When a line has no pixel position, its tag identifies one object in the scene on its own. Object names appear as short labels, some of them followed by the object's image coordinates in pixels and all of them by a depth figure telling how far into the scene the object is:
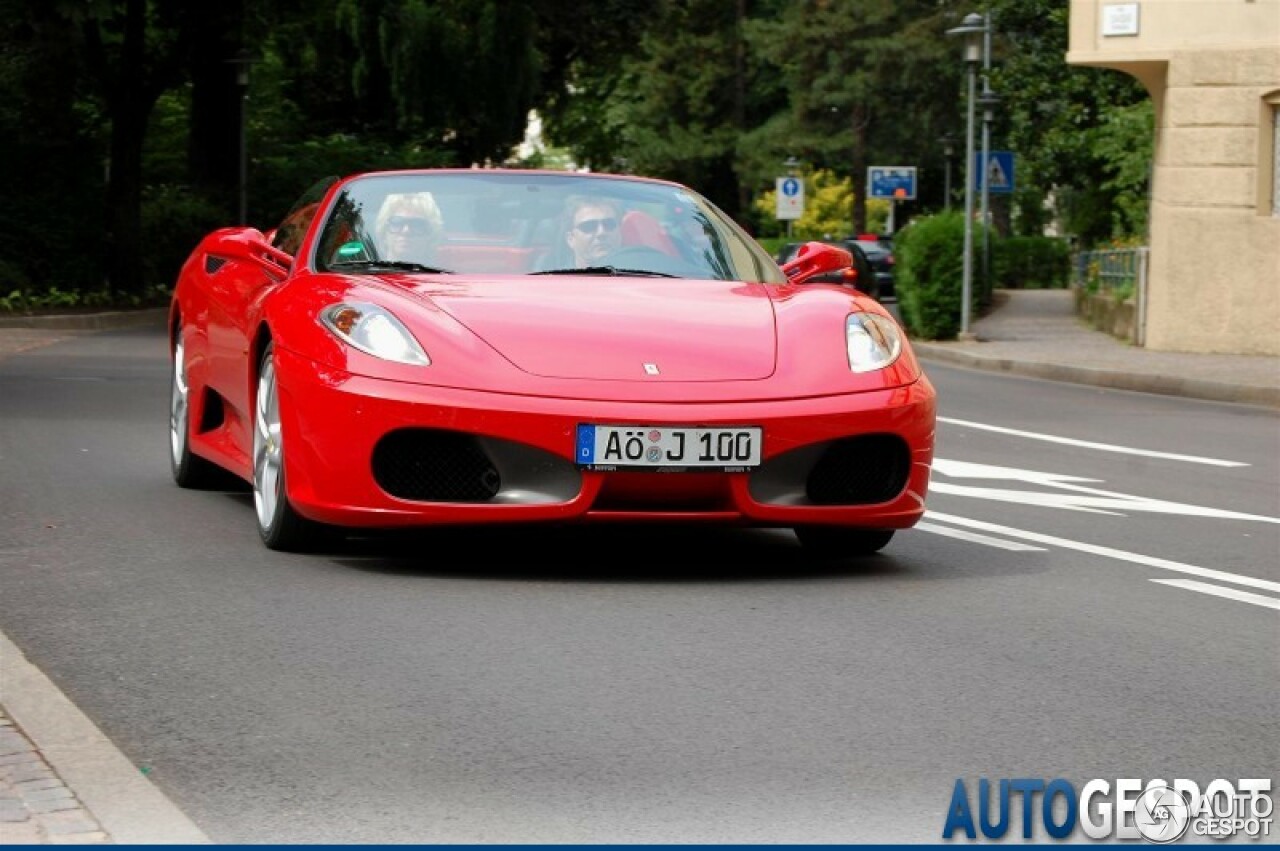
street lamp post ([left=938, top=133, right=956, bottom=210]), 72.62
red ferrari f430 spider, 7.41
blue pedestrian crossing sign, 36.47
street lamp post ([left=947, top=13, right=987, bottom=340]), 29.59
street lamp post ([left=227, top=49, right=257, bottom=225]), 36.72
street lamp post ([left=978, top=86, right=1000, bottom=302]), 36.23
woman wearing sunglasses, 8.52
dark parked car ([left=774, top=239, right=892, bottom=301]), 42.00
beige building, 26.09
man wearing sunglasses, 8.66
